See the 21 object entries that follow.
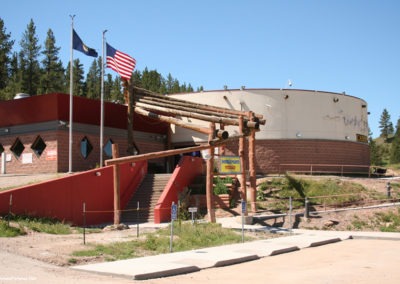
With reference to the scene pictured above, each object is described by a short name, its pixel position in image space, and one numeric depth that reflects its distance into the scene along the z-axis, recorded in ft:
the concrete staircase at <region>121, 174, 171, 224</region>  82.53
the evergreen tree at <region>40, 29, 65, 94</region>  225.35
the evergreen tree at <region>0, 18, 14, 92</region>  214.48
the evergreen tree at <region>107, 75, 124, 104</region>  254.18
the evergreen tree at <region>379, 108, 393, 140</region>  485.97
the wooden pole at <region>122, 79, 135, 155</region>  99.19
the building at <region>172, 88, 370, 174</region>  112.78
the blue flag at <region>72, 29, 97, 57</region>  87.95
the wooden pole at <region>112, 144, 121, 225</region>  73.10
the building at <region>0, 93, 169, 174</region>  90.07
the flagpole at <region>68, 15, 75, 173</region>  85.51
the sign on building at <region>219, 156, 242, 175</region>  75.31
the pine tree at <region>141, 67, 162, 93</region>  284.82
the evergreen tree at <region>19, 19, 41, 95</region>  223.92
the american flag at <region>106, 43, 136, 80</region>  89.30
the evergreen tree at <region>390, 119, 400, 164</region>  290.35
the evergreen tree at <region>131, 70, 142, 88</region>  280.39
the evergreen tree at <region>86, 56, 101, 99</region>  258.98
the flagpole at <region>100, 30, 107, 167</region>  89.30
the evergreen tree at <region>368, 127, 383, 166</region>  256.27
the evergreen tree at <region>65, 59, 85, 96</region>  254.12
